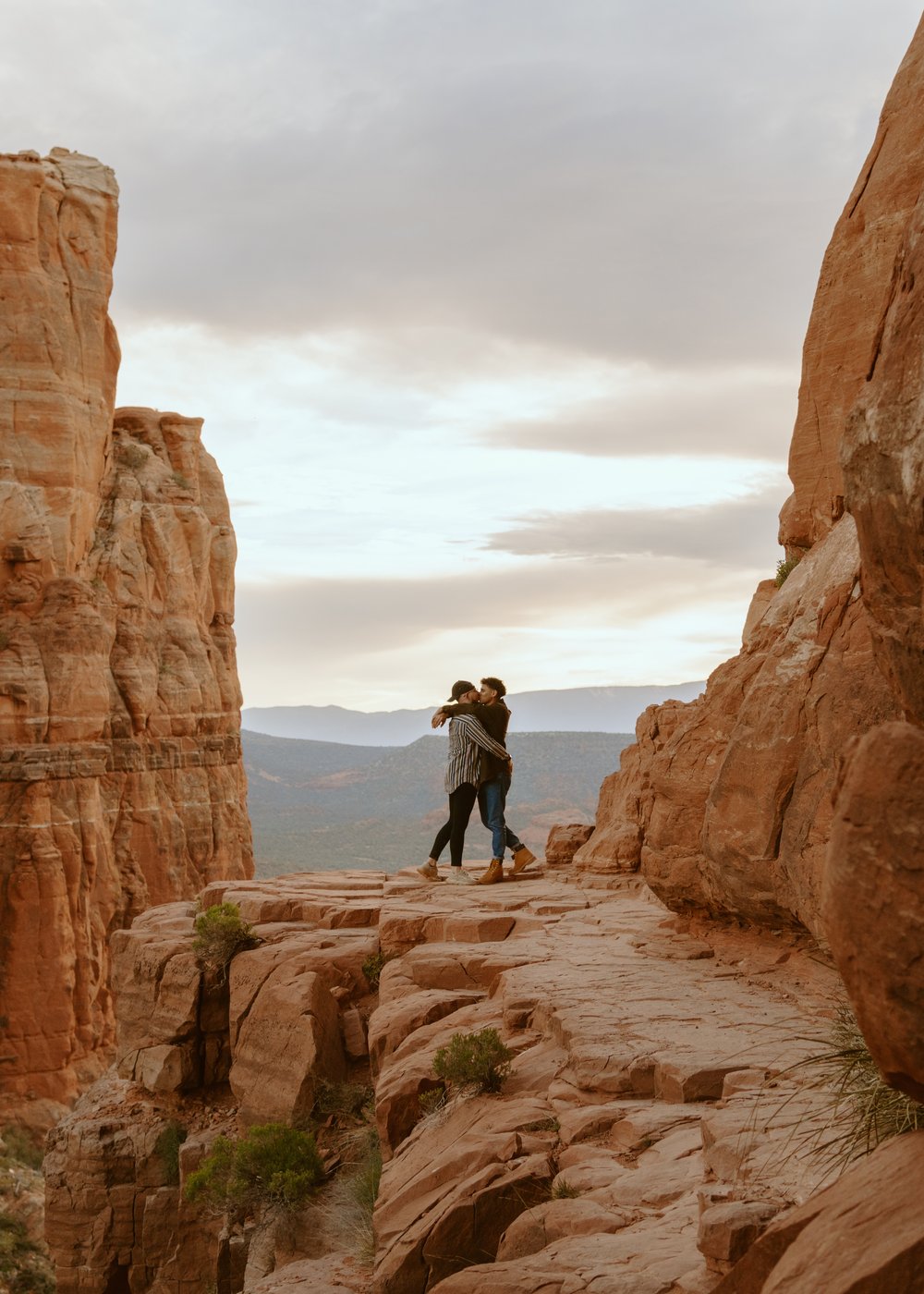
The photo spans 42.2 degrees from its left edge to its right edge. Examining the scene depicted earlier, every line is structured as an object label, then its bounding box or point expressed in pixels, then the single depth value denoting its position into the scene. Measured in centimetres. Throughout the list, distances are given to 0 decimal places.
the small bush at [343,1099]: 1092
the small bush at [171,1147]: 1330
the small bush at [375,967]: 1166
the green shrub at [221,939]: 1329
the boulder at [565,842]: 1581
